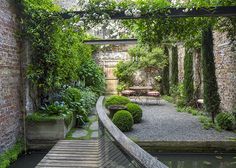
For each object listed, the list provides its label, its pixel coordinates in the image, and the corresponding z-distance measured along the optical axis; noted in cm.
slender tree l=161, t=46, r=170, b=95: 1032
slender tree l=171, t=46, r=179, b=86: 919
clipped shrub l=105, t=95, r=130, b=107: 619
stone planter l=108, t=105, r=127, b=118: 546
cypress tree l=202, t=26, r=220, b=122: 534
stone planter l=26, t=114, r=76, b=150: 410
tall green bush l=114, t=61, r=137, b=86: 1025
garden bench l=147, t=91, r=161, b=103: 839
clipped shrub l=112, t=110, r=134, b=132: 473
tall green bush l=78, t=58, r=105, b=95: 794
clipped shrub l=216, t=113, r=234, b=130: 485
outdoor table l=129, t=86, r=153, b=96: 876
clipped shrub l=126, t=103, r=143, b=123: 556
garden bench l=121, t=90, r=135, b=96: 875
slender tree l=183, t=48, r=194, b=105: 740
